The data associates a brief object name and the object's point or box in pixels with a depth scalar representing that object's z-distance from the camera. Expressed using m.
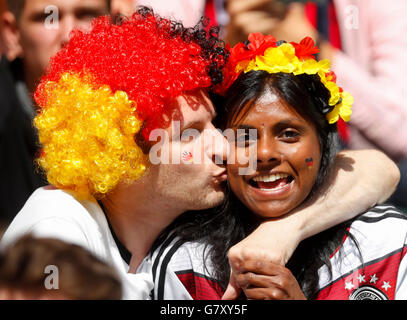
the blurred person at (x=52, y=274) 2.94
